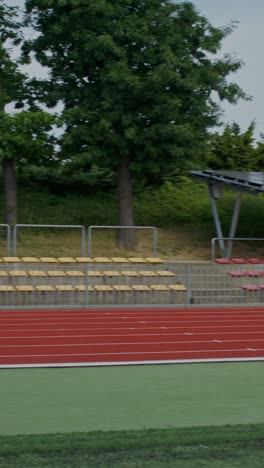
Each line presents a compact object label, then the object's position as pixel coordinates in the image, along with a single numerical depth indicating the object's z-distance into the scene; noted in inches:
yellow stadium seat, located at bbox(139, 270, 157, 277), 885.0
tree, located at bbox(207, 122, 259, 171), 1588.3
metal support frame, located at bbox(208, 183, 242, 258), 1053.8
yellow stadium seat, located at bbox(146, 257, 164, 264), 967.0
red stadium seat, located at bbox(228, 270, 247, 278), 924.0
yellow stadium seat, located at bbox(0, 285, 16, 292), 794.8
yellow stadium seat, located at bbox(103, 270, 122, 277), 866.3
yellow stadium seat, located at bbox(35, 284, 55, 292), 813.2
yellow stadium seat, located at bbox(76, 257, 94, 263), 929.9
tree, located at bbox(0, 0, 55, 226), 1072.8
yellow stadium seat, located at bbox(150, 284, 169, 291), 858.1
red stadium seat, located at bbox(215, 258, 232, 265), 1000.1
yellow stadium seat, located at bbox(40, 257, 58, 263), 909.2
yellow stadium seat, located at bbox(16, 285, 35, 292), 808.3
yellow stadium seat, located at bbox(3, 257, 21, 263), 886.4
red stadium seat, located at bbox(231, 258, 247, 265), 998.3
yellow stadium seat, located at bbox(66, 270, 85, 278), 852.6
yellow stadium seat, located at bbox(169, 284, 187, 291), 861.8
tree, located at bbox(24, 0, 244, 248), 1093.8
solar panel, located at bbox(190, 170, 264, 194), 1042.1
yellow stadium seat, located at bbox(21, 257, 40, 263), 888.2
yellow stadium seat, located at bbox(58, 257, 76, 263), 904.3
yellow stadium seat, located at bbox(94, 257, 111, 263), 936.3
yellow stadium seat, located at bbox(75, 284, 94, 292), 827.4
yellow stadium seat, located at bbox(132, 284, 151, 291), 850.0
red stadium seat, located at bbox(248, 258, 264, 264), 1002.1
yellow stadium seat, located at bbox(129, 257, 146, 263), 949.9
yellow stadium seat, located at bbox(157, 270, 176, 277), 888.9
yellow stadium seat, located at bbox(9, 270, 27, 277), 829.2
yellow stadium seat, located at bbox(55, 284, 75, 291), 819.4
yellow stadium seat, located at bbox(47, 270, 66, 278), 844.6
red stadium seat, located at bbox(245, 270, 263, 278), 933.7
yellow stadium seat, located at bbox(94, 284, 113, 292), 831.8
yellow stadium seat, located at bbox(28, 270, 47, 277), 835.4
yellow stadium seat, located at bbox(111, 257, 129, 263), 946.7
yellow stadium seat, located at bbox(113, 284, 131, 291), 841.5
